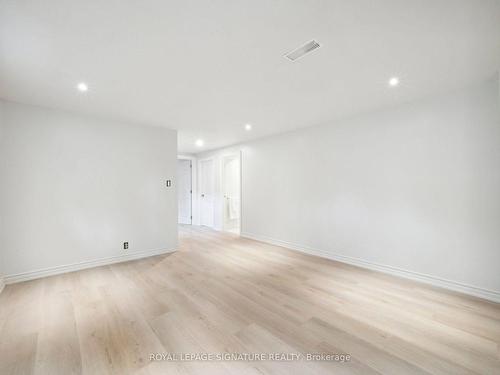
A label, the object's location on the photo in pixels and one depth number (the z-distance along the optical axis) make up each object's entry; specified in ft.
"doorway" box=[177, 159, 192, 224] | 25.03
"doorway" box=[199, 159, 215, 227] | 22.59
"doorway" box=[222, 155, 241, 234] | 21.63
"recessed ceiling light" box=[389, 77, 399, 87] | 8.10
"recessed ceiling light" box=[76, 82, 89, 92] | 8.29
